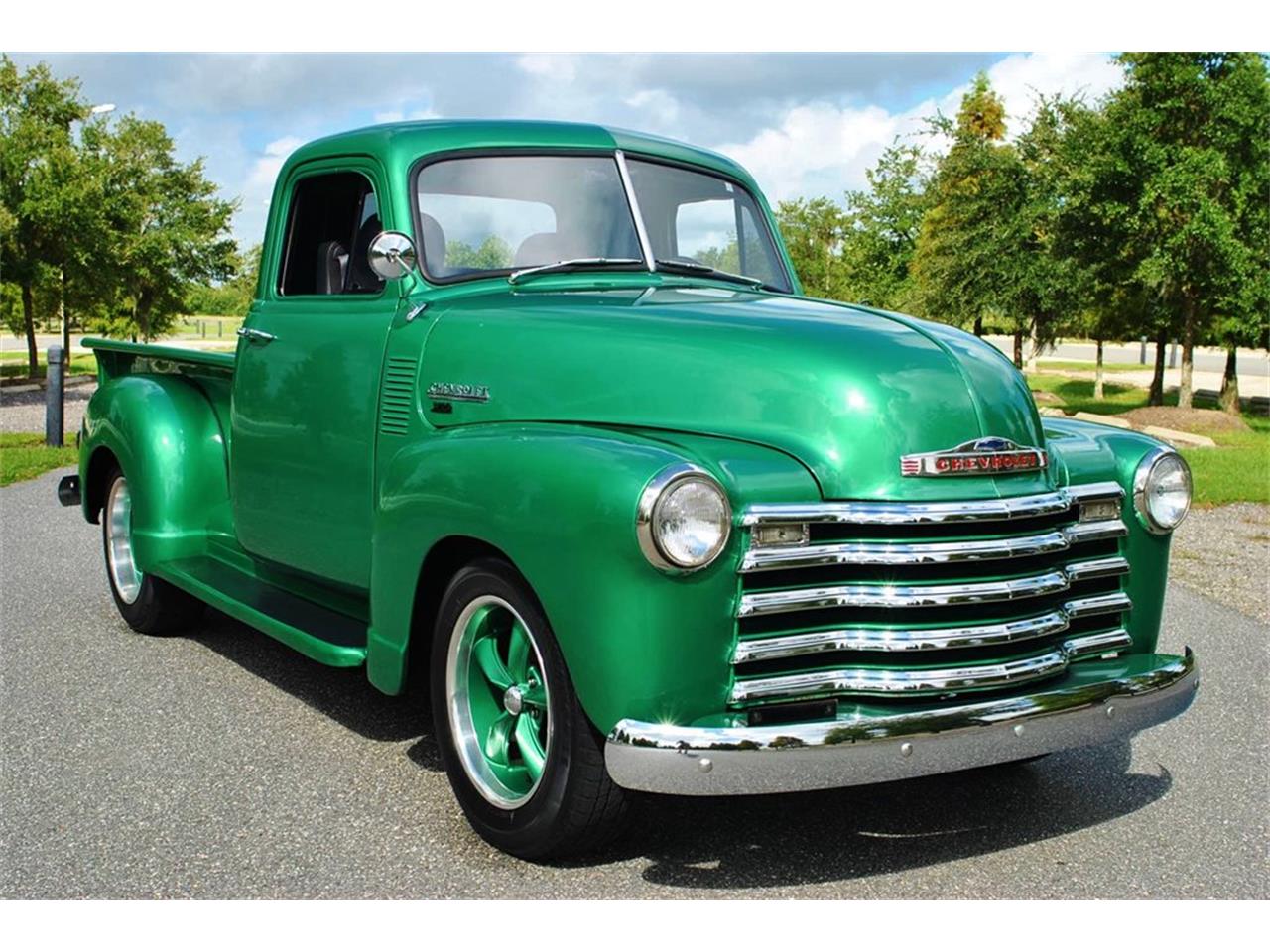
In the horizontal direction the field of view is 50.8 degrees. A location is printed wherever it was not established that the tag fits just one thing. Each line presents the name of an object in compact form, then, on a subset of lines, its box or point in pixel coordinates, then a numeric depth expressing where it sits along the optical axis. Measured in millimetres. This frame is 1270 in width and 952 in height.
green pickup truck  3234
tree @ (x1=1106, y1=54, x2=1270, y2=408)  20469
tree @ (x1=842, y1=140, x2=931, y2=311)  36000
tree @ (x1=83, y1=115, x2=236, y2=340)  30594
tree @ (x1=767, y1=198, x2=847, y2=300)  35875
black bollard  13742
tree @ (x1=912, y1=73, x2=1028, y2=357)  27297
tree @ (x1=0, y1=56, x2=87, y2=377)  22250
